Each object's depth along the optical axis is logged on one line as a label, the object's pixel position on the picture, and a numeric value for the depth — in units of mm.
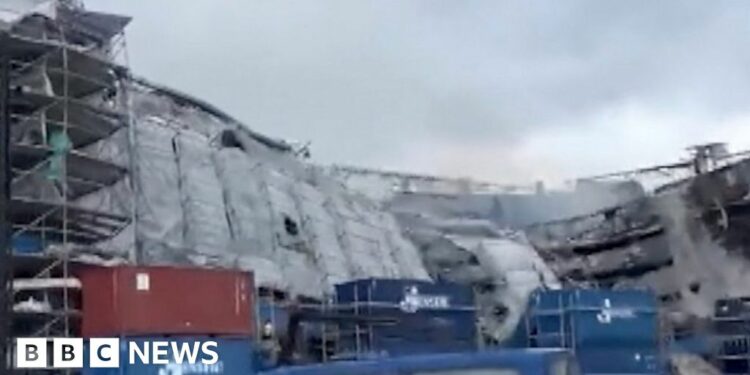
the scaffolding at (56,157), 25953
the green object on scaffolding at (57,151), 27422
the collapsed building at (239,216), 27609
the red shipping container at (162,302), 25484
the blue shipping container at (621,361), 35125
